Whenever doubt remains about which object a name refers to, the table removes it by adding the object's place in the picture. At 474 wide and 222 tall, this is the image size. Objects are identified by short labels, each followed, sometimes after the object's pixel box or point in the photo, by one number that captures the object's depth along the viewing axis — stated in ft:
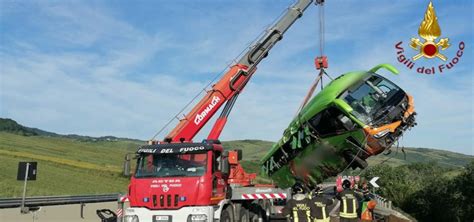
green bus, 39.11
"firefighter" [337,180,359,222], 31.14
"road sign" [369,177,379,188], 49.83
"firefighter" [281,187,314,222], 29.27
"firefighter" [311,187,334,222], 29.22
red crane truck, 34.73
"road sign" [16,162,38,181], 46.98
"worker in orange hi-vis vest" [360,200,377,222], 37.50
